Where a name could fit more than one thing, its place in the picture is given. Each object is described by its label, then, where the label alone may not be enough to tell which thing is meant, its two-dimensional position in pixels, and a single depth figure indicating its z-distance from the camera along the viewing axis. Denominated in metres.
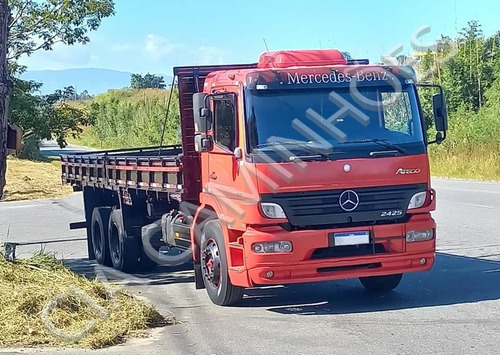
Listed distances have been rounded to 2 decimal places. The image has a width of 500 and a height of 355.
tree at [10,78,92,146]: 28.80
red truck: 8.34
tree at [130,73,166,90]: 102.44
